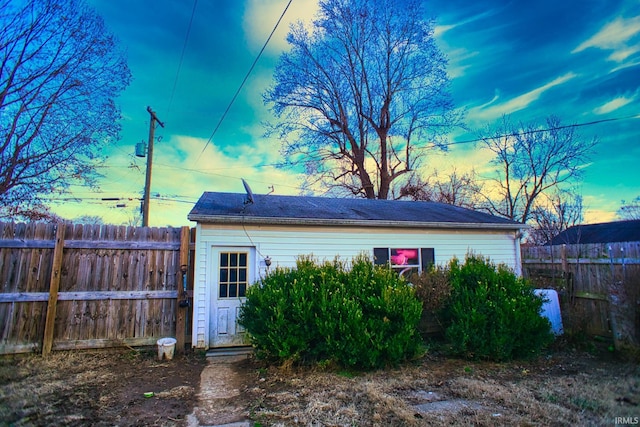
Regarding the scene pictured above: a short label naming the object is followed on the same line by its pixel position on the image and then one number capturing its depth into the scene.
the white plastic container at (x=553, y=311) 6.93
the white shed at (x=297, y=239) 6.95
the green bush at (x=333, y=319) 5.18
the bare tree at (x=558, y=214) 20.39
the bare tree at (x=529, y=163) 19.69
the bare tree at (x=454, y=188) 23.11
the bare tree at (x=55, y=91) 8.73
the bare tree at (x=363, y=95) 19.47
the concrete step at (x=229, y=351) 6.54
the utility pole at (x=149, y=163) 12.36
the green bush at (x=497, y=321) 5.76
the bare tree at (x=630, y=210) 23.27
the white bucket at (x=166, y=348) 6.14
